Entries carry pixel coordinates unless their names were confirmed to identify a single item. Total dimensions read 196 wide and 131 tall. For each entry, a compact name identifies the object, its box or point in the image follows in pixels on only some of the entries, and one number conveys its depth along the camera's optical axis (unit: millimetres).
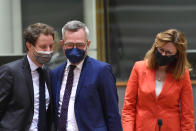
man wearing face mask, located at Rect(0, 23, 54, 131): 5918
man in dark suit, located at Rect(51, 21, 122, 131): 6191
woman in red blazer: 7582
